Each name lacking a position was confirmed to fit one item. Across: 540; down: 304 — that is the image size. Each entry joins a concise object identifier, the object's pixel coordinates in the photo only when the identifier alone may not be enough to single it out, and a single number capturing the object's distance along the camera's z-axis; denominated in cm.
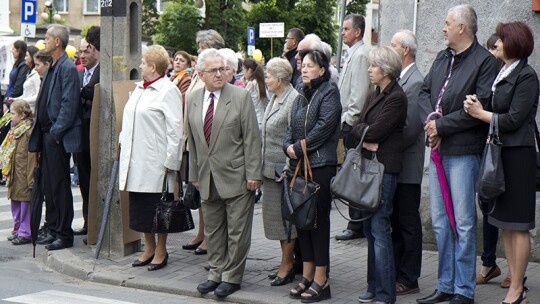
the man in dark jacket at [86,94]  975
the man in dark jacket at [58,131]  950
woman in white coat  830
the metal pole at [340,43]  1763
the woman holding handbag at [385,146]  696
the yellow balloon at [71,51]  1898
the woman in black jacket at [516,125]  654
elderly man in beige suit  758
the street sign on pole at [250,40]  2864
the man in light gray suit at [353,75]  873
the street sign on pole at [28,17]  2030
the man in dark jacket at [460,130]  674
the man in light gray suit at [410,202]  749
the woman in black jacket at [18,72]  1488
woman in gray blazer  767
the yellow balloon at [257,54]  2198
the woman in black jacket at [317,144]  725
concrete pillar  895
